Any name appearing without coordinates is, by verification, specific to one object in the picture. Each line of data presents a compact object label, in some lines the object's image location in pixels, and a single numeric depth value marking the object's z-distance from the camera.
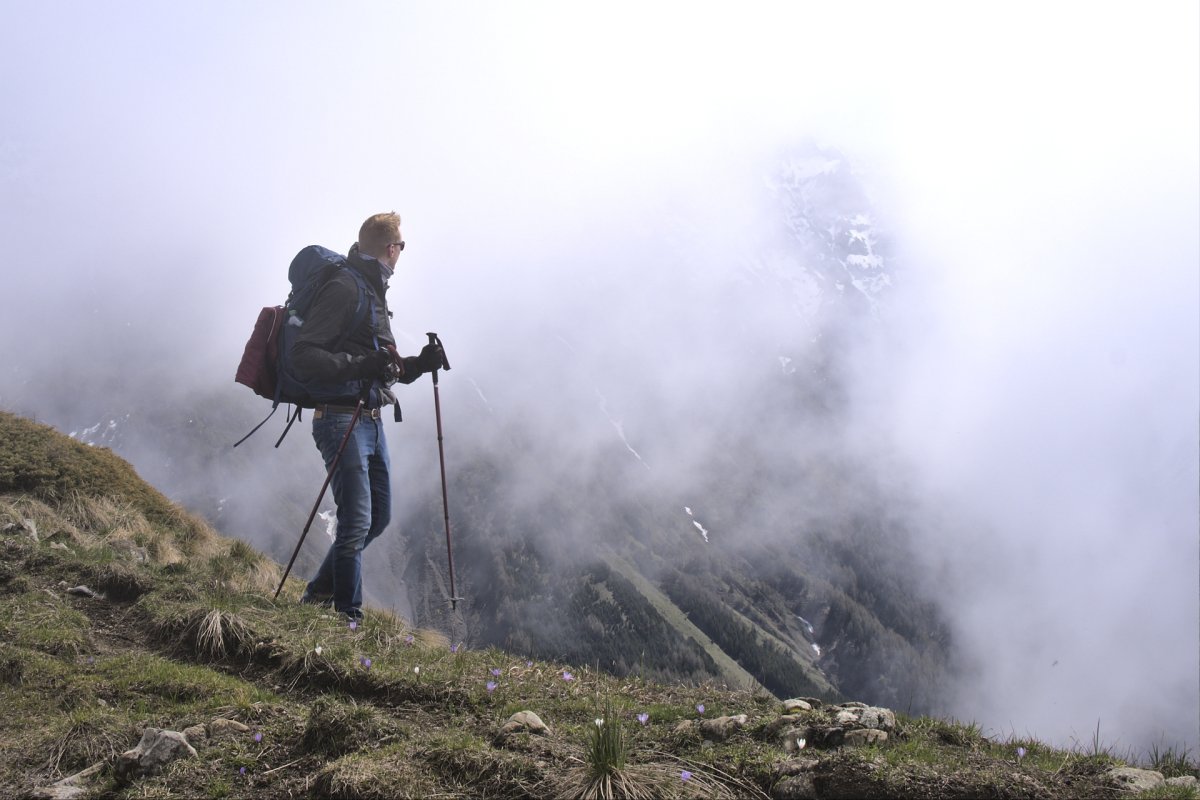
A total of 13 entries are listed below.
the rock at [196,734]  4.88
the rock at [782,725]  5.00
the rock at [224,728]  5.00
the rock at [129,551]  10.61
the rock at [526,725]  5.04
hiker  7.86
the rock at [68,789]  4.21
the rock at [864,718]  4.97
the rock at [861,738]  4.77
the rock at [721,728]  5.05
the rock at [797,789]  4.11
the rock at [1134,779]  4.09
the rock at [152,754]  4.48
